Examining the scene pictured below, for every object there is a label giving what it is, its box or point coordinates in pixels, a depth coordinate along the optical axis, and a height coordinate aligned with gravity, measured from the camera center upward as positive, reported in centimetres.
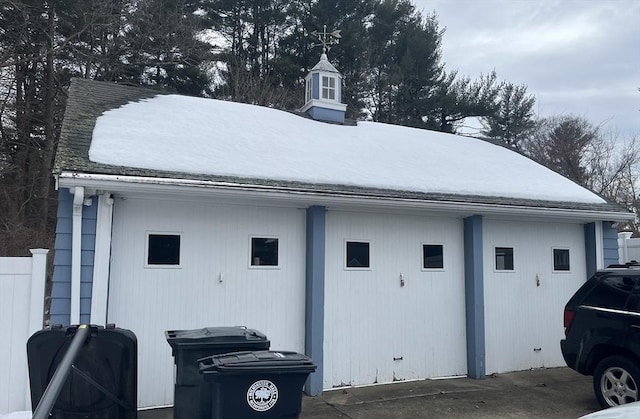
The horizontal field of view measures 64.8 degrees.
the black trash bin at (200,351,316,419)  347 -86
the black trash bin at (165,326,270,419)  425 -80
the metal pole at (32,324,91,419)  292 -73
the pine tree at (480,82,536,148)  2494 +738
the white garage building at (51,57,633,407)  584 +29
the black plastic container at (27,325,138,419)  404 -88
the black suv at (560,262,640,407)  537 -76
